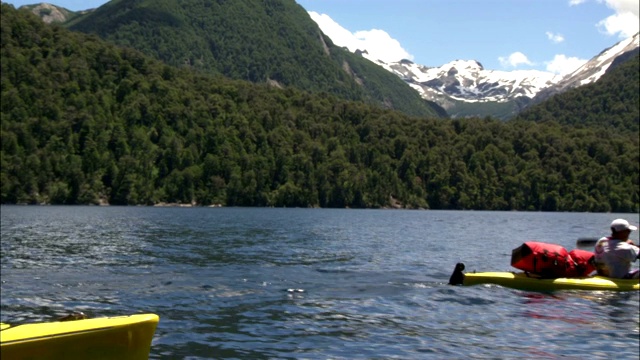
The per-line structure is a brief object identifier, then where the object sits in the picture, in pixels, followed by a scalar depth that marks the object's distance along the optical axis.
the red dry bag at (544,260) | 26.81
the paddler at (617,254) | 25.81
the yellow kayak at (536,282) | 26.16
